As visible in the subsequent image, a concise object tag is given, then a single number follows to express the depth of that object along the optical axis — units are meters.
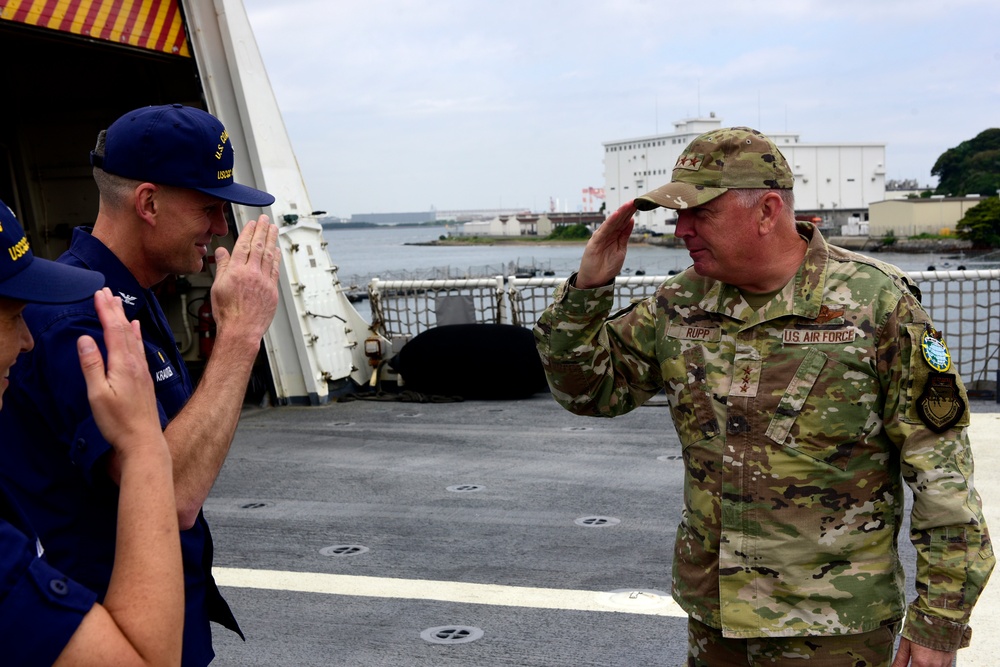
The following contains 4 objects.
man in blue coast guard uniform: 1.63
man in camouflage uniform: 1.99
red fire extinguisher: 8.80
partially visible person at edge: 1.23
